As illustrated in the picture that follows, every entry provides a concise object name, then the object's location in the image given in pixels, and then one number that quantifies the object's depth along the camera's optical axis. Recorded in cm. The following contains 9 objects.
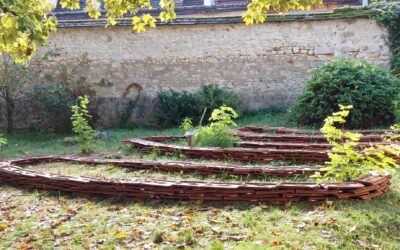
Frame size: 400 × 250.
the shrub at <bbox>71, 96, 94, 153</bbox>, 898
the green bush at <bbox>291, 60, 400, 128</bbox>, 966
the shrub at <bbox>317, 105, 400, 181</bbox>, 461
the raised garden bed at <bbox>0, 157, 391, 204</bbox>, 445
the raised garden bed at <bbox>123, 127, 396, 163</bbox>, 650
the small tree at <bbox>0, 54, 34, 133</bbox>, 1240
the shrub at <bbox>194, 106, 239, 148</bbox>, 745
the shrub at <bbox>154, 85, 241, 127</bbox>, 1259
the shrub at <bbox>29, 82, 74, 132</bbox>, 1252
